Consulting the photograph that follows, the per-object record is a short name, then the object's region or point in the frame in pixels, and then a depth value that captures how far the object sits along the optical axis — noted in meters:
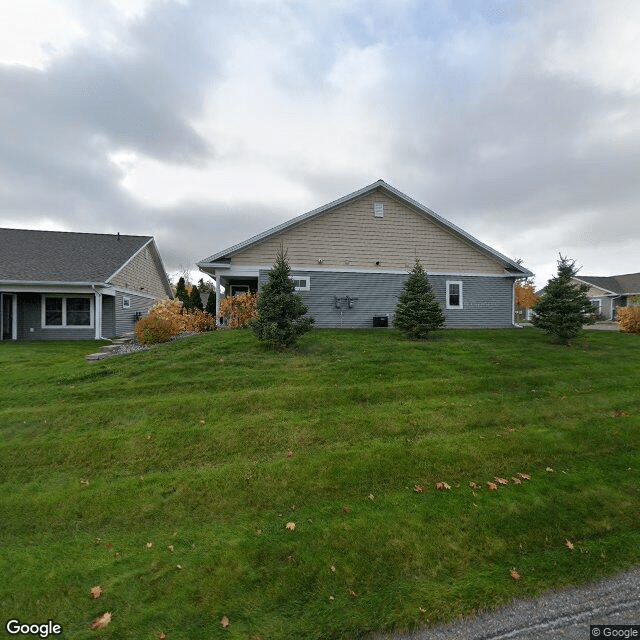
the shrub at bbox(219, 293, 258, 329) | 13.87
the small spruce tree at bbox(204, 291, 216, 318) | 24.09
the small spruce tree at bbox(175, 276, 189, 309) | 28.56
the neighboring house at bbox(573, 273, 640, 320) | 34.62
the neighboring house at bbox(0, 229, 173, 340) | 16.09
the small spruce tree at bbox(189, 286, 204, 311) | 27.75
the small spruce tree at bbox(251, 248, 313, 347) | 9.56
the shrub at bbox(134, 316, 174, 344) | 11.82
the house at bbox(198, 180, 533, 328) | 14.41
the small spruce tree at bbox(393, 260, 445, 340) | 11.75
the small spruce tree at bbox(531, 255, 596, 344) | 11.80
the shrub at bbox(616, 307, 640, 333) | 17.25
